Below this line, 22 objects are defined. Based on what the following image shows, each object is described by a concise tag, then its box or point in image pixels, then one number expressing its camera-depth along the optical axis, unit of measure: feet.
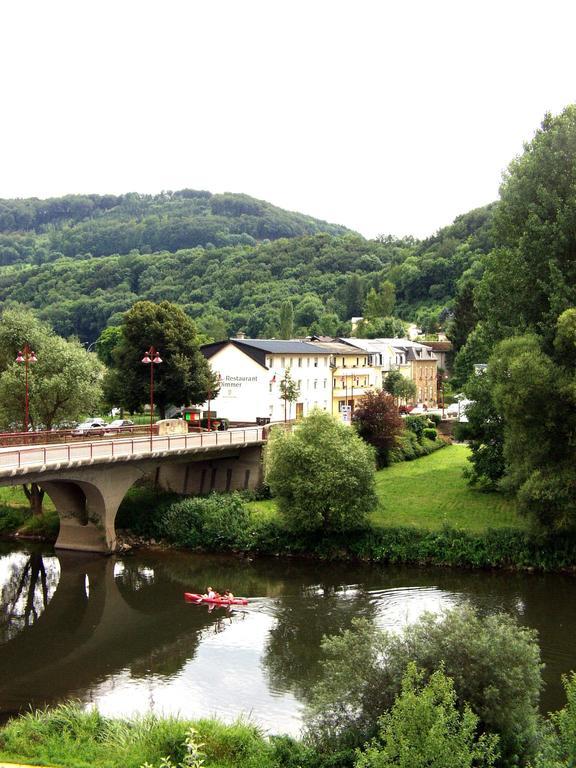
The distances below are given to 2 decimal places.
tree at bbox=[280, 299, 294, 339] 470.39
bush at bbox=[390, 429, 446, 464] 216.33
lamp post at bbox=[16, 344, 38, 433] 161.95
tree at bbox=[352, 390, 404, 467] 206.69
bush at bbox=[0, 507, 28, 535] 180.04
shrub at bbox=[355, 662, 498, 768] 58.90
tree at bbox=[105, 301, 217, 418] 215.51
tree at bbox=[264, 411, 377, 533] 154.10
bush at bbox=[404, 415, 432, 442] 237.25
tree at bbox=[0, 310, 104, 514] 182.50
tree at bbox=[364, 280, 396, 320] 489.67
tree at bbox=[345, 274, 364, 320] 578.25
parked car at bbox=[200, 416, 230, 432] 223.71
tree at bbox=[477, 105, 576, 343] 146.00
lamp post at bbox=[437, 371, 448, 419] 357.41
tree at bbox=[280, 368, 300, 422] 223.92
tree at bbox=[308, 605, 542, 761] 69.21
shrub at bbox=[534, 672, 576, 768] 63.26
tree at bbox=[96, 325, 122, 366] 351.46
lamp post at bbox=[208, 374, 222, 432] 216.41
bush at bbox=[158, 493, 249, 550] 164.76
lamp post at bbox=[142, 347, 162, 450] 170.20
